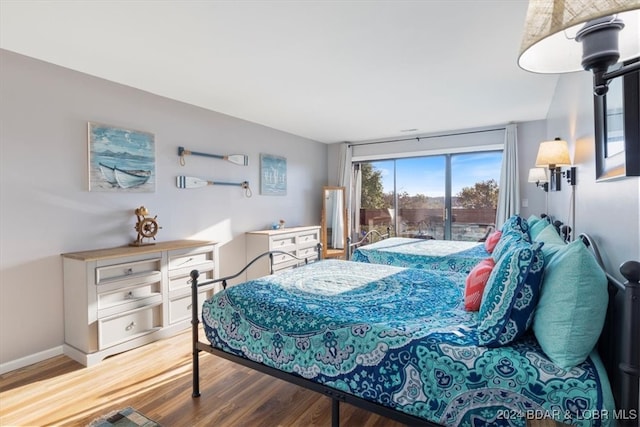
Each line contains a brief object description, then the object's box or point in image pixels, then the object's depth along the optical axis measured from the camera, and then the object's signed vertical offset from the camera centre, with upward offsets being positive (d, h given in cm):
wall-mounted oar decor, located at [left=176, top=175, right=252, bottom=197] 386 +32
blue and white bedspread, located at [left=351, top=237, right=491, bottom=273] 345 -52
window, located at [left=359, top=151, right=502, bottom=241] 531 +21
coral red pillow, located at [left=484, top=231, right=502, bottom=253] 354 -37
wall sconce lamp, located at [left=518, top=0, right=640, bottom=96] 57 +35
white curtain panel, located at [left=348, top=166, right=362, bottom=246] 639 +23
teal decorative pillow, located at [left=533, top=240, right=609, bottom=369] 118 -37
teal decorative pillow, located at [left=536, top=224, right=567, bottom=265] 153 -20
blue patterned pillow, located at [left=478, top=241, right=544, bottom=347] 136 -39
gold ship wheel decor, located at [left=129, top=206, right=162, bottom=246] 331 -18
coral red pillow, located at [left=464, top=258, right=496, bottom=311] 180 -44
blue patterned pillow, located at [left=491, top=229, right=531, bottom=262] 220 -24
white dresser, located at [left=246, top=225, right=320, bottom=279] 462 -56
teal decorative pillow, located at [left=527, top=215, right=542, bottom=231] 327 -14
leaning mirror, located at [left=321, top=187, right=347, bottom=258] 623 -18
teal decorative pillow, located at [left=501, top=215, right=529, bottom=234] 304 -18
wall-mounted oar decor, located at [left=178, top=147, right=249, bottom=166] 387 +68
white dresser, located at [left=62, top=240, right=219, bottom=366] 271 -79
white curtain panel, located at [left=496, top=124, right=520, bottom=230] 484 +42
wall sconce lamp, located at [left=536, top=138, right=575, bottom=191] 249 +40
